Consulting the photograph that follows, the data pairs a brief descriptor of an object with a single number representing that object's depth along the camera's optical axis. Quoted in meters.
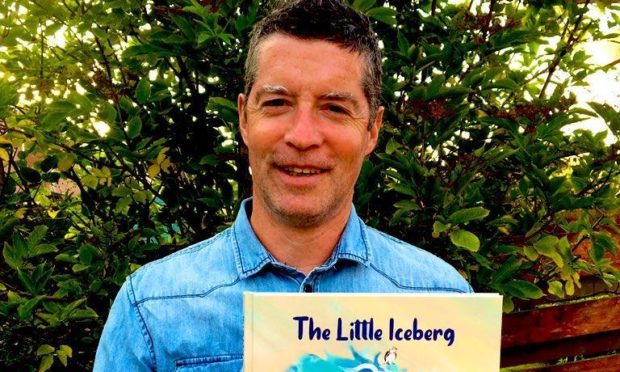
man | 1.38
